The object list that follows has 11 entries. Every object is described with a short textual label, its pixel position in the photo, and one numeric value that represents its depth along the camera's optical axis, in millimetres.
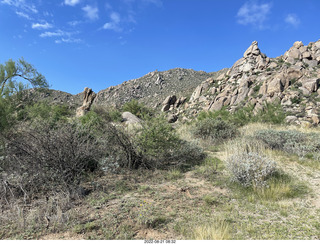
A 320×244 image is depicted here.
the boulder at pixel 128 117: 13557
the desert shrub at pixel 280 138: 6930
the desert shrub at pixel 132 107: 20606
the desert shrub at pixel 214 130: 9220
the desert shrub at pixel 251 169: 4040
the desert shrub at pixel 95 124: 5691
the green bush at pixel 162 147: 5578
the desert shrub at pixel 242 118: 13088
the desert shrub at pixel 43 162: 3738
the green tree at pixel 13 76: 13376
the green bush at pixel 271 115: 11852
